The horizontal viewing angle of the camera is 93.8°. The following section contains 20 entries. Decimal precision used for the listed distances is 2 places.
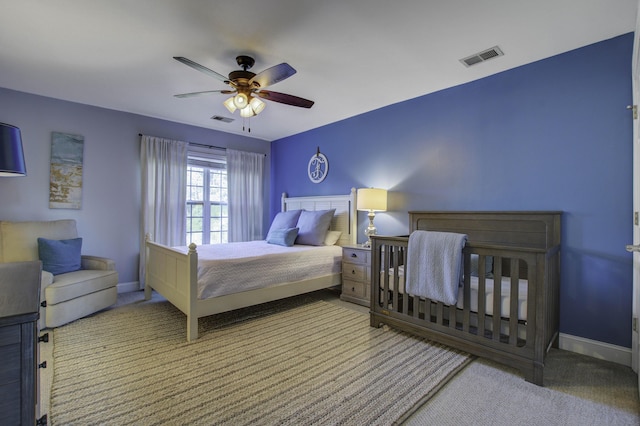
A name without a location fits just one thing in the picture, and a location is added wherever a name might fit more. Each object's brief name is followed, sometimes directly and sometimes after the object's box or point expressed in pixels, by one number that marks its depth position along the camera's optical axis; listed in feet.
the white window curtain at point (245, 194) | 16.15
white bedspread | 8.68
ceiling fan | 7.36
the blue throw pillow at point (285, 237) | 12.57
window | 15.12
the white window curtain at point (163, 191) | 13.38
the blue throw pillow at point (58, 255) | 9.97
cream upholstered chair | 8.92
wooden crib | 6.47
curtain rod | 14.93
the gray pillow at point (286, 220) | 13.94
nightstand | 11.30
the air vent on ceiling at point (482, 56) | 7.96
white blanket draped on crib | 7.41
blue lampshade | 6.27
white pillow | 13.17
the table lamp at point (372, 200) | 11.54
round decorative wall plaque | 14.87
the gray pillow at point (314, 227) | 12.80
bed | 8.42
